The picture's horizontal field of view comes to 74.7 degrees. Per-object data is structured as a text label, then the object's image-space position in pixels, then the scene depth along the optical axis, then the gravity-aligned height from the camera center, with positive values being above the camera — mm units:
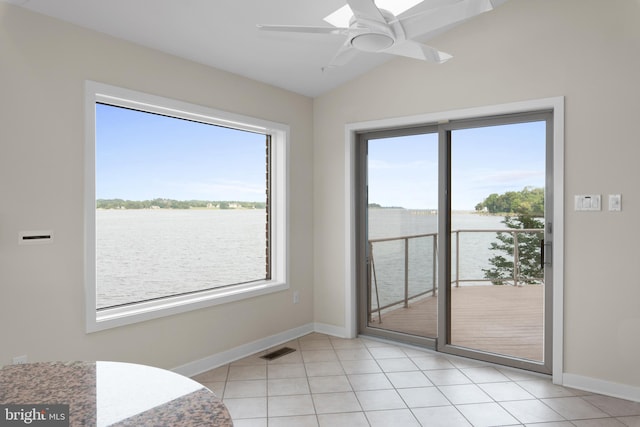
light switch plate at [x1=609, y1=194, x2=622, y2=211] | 2998 +80
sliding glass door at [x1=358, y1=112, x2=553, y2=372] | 3463 -222
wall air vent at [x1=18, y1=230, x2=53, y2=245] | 2467 -156
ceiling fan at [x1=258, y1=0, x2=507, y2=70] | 1878 +916
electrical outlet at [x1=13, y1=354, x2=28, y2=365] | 2439 -866
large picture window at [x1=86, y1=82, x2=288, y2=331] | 3002 +46
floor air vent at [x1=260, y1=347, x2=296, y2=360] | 3828 -1321
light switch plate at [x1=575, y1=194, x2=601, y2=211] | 3072 +82
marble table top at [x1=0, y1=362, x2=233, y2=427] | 794 -388
